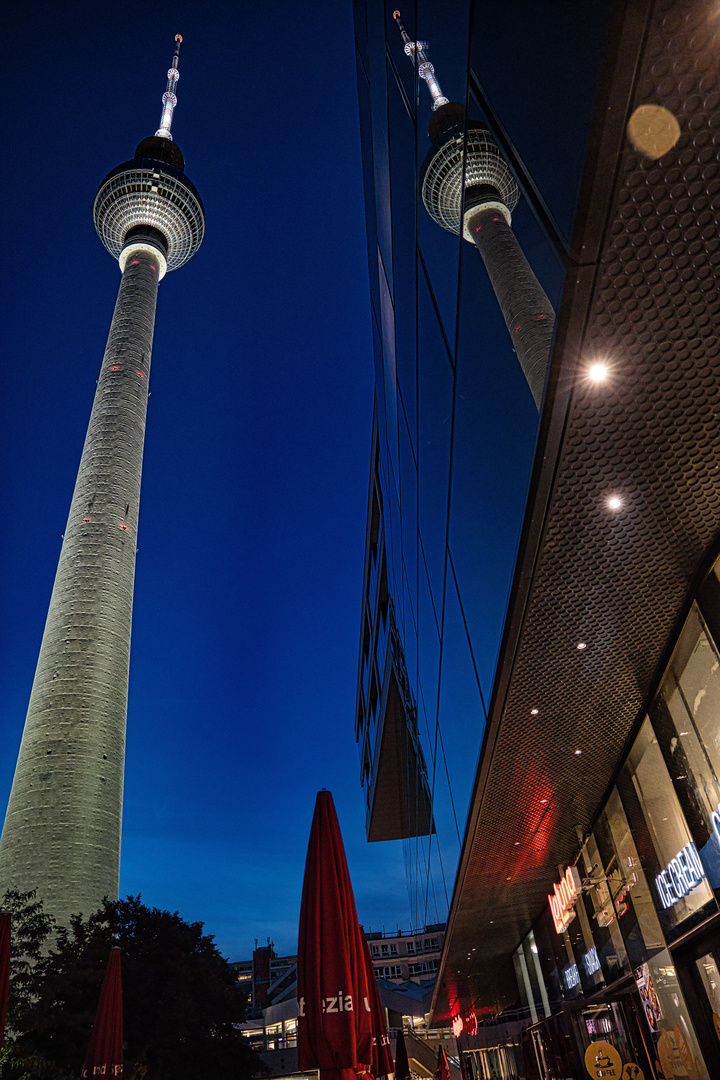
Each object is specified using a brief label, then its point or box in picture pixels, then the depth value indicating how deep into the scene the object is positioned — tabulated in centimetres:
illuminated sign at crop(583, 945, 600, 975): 1198
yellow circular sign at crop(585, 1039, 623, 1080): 1097
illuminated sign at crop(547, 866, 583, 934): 1181
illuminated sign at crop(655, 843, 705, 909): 702
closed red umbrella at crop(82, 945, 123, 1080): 951
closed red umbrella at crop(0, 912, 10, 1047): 841
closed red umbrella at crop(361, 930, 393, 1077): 1224
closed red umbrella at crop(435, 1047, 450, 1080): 2477
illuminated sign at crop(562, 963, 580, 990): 1383
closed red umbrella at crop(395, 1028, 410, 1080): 1911
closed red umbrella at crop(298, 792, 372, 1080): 569
